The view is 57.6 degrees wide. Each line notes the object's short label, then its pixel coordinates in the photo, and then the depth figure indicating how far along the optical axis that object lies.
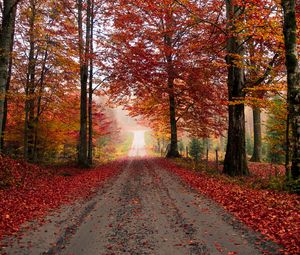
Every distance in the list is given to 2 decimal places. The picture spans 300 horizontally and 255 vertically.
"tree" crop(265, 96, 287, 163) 12.05
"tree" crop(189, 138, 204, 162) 26.92
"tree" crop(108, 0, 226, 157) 20.92
